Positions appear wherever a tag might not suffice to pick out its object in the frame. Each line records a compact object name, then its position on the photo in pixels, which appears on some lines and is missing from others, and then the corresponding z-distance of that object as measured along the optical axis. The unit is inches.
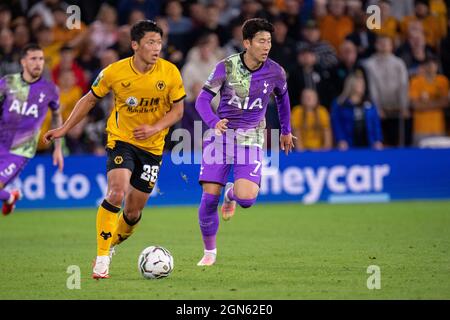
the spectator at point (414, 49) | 786.8
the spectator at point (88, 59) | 753.6
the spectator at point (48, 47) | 744.8
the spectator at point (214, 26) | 767.7
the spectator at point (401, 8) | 823.1
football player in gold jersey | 379.6
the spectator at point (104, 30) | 763.4
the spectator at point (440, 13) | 821.9
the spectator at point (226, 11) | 802.8
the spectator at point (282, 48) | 754.2
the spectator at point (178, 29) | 767.7
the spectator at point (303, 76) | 738.2
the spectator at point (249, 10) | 764.6
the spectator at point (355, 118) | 735.7
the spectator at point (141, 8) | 780.0
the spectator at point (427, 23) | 812.6
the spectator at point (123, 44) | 730.2
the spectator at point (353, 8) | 808.9
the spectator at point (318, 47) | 764.6
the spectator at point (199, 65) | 731.4
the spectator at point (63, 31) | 765.9
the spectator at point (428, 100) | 770.2
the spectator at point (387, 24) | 798.5
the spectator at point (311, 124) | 734.5
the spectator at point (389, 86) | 752.3
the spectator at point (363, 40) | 783.7
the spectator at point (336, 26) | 803.4
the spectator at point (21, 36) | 744.3
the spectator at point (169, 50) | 733.9
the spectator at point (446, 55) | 800.9
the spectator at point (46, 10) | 780.0
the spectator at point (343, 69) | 758.5
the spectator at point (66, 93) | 721.0
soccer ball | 374.9
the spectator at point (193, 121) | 725.3
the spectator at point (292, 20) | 800.9
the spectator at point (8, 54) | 716.0
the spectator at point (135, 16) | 749.3
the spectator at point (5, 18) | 756.0
